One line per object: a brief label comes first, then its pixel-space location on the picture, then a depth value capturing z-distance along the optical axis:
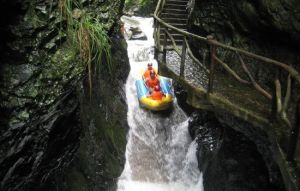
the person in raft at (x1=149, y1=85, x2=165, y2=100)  11.91
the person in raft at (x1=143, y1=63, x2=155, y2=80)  12.93
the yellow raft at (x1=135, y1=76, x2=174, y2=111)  11.81
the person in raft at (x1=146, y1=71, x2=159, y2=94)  12.49
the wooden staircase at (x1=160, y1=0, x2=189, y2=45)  12.95
